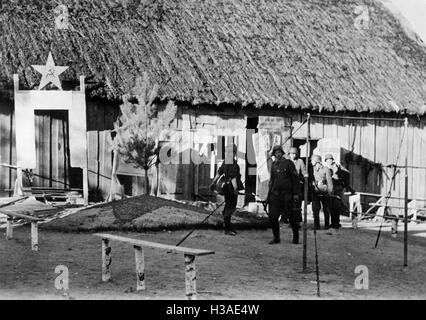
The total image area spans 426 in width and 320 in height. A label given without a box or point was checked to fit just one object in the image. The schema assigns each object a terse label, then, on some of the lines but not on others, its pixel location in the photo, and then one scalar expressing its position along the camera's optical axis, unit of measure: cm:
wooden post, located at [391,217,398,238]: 1534
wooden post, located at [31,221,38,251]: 1152
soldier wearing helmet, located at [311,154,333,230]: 1520
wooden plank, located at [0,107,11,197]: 1817
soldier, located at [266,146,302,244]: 1289
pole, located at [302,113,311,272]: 1034
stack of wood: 1792
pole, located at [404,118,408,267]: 1119
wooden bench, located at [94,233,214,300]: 800
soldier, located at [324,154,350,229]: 1559
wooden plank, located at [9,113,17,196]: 1825
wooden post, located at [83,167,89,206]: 1734
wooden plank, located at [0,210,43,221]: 1159
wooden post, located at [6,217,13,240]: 1266
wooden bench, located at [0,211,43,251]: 1151
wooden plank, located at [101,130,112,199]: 1908
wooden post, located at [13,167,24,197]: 1773
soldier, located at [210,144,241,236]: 1409
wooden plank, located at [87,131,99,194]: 1895
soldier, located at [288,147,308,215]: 1482
